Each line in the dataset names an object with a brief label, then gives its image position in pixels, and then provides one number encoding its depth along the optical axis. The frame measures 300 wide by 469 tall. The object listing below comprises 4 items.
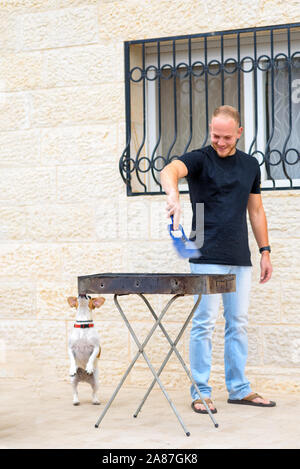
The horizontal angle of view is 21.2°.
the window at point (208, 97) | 6.22
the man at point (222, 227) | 5.19
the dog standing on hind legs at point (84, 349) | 5.48
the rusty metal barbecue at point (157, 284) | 4.50
